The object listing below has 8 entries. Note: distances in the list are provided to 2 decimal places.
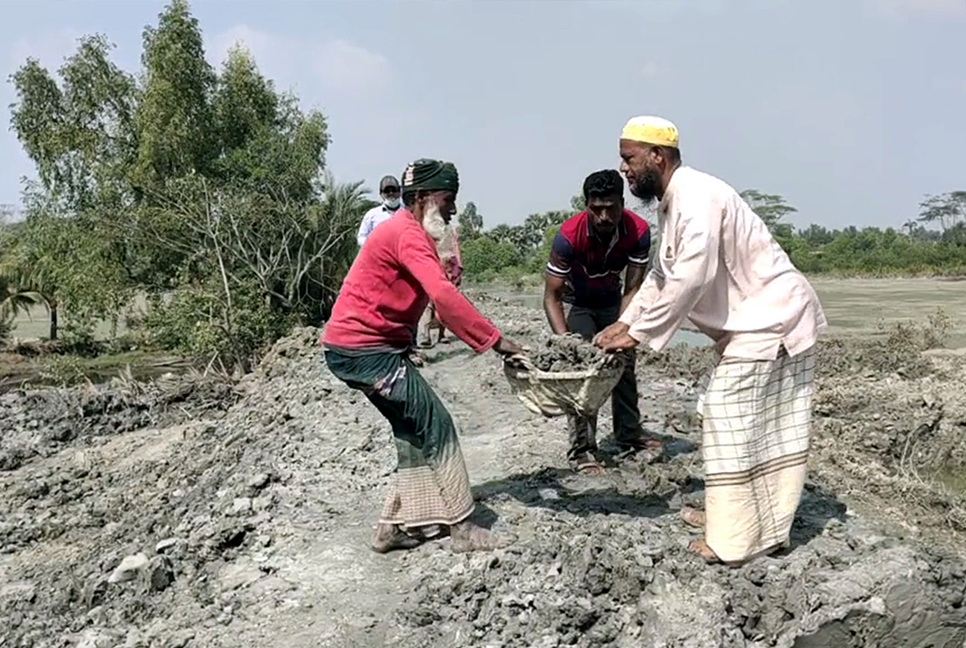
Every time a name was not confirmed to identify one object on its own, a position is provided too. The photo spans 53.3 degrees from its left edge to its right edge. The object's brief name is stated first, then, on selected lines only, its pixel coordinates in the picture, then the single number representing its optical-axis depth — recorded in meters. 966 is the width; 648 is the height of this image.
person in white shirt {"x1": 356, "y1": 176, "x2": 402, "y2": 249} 9.62
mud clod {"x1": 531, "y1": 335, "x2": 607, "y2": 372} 4.64
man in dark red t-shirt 5.41
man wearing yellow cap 3.90
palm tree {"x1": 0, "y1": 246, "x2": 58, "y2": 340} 28.12
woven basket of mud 4.25
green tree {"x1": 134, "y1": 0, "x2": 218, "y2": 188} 24.00
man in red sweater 4.19
